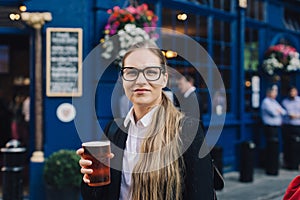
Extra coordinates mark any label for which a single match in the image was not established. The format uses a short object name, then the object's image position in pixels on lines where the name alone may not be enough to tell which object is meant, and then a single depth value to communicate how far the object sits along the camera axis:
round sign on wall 6.83
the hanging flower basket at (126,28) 6.47
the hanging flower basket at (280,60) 10.59
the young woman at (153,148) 2.00
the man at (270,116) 9.84
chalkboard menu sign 6.78
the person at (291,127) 10.37
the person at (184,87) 6.85
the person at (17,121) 9.11
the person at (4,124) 9.88
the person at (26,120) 8.54
